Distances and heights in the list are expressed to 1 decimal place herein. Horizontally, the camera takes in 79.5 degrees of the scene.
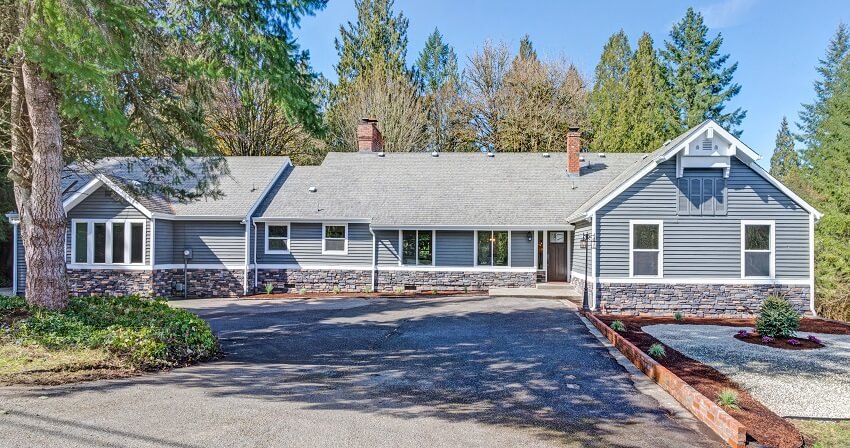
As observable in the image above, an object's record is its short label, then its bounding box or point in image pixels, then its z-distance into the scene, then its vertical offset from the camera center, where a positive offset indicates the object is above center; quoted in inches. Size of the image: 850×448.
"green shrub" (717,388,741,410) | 216.1 -74.1
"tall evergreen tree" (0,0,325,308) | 238.2 +83.7
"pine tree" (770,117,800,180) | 1966.0 +301.4
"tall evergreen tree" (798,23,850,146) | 1268.5 +412.4
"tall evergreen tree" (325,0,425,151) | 1157.7 +335.6
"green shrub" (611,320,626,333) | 397.7 -79.0
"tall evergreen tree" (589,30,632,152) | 1080.2 +291.2
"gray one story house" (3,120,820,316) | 536.7 -5.8
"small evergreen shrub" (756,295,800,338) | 376.2 -69.8
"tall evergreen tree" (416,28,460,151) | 1222.9 +324.5
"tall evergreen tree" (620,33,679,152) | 1059.3 +282.3
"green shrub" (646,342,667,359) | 310.6 -77.0
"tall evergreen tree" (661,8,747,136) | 1199.6 +358.6
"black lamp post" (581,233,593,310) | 542.3 -23.1
